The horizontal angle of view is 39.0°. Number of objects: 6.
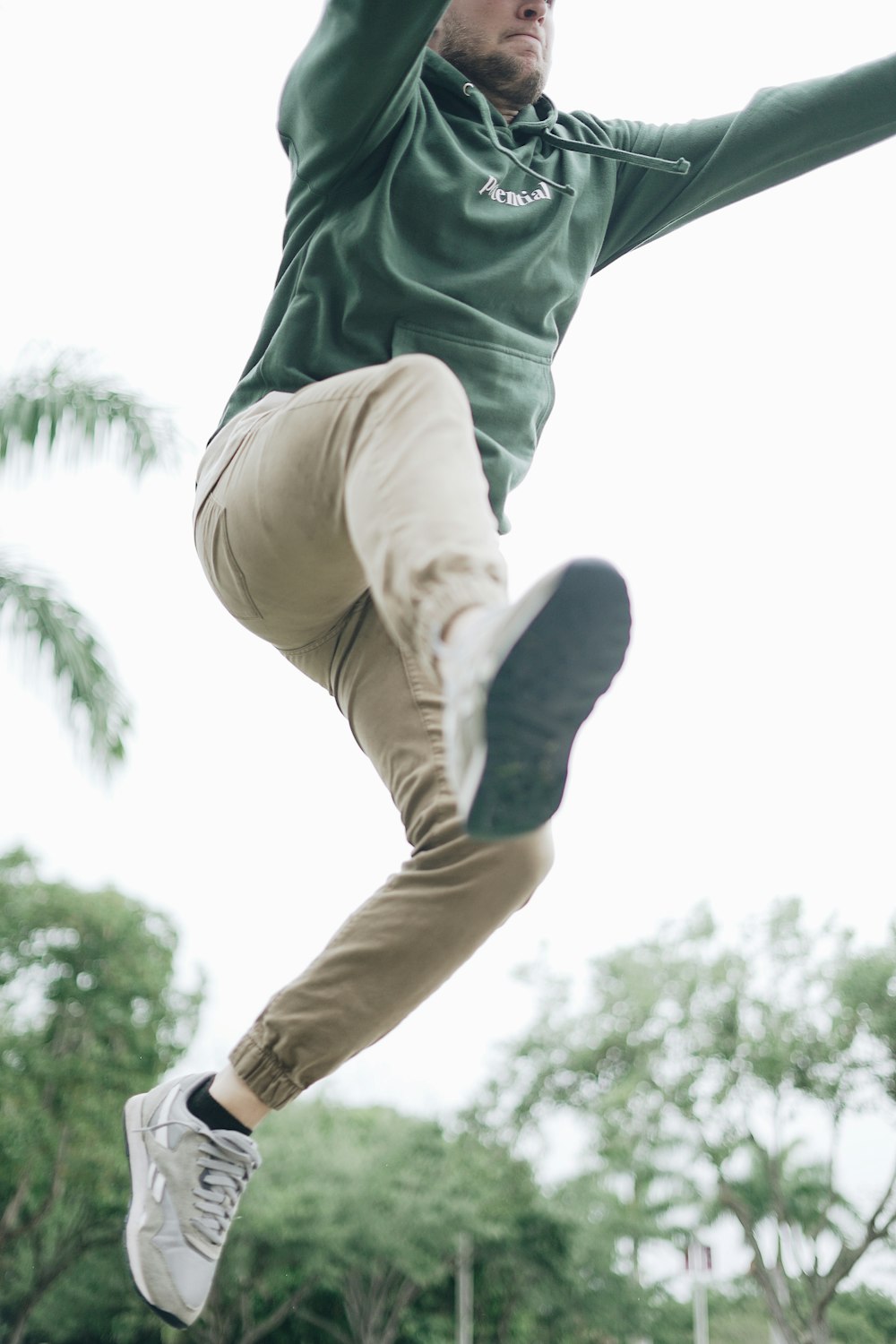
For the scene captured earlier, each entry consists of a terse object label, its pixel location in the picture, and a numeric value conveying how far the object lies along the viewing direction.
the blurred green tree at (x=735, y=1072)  22.56
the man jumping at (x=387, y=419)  1.82
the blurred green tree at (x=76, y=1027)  20.52
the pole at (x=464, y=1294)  30.16
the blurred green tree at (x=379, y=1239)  27.72
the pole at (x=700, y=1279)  26.73
